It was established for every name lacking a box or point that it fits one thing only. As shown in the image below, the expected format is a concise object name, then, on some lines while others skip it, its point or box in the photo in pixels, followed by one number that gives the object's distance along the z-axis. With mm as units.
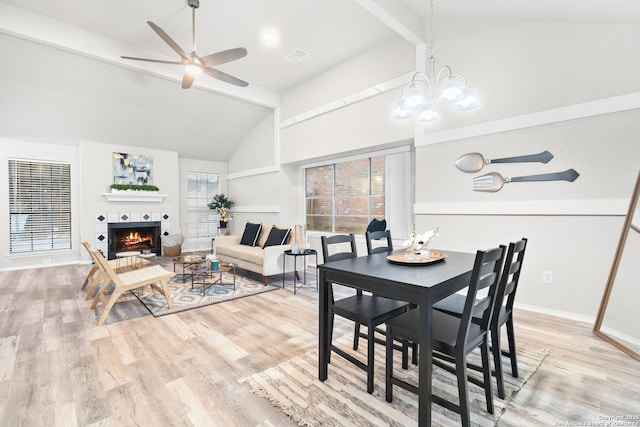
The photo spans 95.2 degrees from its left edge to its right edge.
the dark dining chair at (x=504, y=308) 1700
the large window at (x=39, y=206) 5531
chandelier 2139
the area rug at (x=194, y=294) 3449
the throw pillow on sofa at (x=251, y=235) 5402
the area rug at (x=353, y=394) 1609
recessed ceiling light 4086
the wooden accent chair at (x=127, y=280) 3008
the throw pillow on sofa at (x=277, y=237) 4820
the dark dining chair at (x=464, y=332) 1449
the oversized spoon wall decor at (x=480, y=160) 3001
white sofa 4379
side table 4246
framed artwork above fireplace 6449
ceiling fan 3311
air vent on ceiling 4623
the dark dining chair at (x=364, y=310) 1822
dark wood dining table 1446
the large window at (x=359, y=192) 4543
